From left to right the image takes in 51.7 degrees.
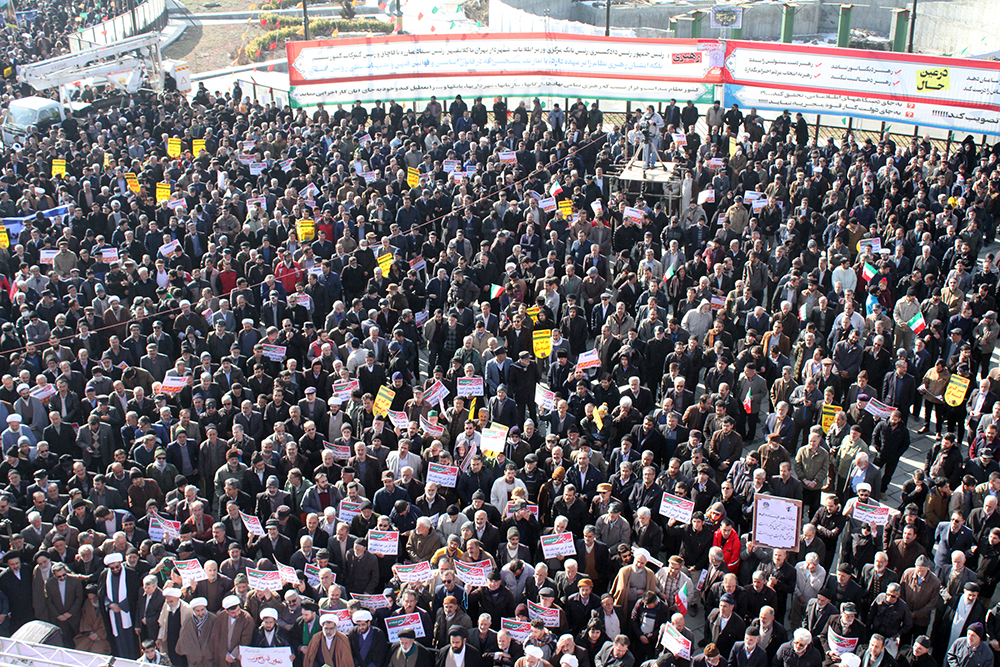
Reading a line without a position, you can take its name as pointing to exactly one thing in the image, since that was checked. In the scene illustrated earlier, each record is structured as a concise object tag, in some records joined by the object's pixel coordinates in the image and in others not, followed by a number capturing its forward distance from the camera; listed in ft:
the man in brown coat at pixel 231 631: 30.12
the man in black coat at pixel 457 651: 28.55
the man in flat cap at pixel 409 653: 28.89
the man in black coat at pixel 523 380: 43.86
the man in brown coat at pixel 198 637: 30.42
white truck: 107.34
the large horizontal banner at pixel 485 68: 84.12
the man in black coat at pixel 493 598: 30.45
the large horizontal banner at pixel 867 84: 71.56
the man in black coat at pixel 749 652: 27.94
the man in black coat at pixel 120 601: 32.07
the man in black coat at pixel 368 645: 29.30
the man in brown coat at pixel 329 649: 29.07
